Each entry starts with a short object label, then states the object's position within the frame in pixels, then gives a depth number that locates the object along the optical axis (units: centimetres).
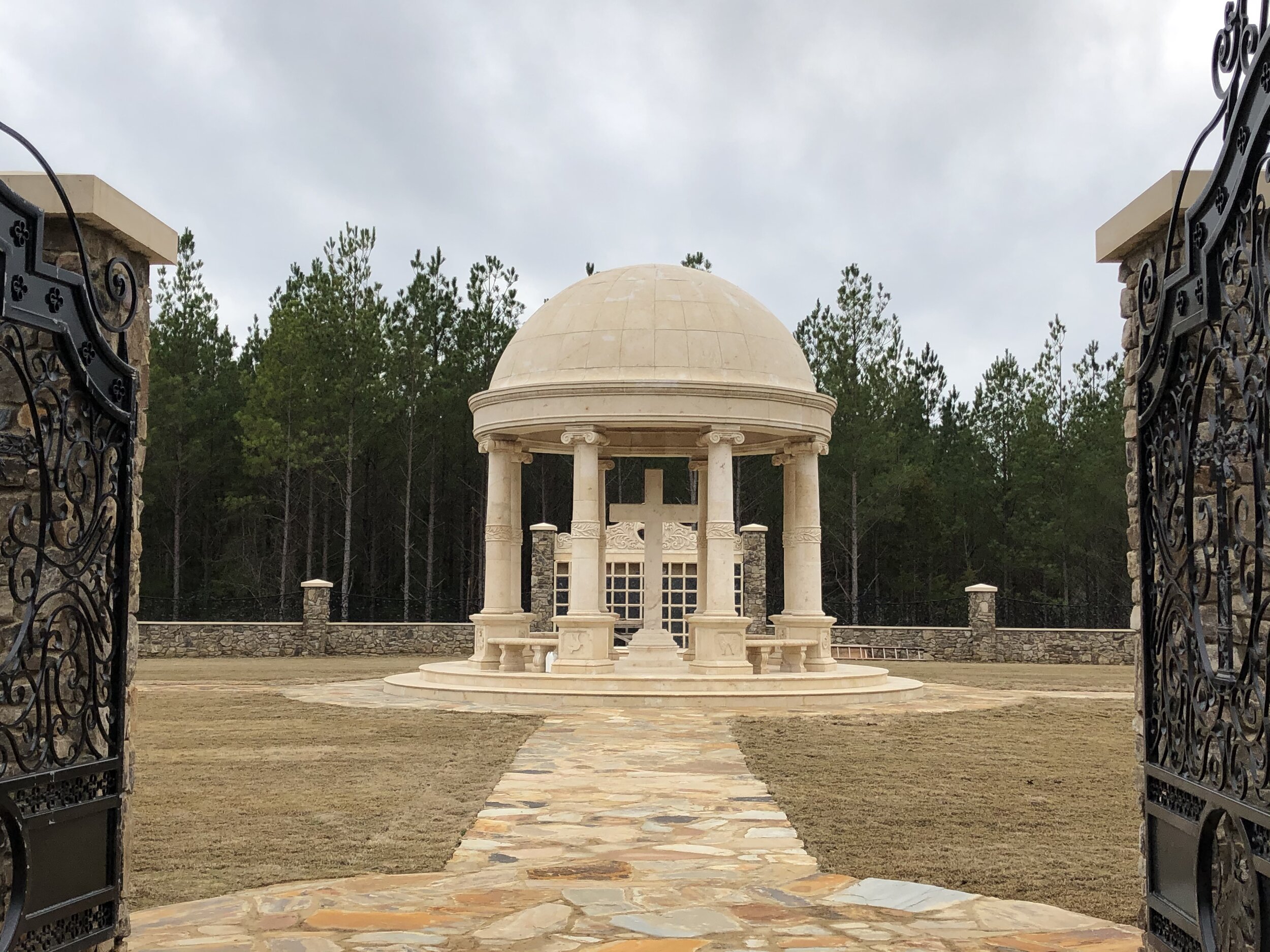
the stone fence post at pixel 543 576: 3516
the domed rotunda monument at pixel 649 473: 1955
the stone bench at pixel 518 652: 2080
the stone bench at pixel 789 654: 2089
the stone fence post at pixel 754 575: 3531
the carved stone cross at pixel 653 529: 2247
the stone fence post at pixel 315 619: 3366
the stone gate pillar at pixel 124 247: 515
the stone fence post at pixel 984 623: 3400
